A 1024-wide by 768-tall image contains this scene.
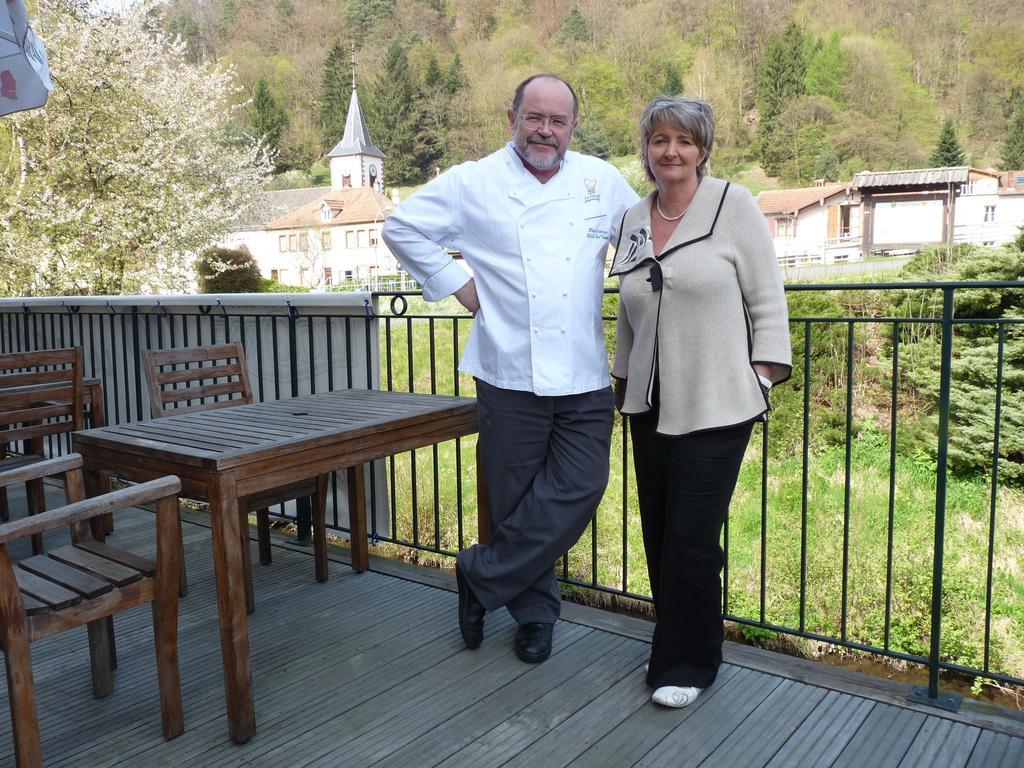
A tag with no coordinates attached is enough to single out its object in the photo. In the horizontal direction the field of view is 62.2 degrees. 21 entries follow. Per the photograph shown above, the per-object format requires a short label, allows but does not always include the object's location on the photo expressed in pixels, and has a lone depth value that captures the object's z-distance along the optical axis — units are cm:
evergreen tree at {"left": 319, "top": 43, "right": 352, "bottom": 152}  7225
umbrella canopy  313
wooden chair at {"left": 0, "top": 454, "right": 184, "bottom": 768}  182
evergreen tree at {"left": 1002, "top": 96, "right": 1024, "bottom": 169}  4863
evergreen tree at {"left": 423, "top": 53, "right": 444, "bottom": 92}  7119
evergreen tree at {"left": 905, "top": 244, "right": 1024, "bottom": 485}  989
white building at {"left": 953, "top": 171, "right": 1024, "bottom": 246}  4170
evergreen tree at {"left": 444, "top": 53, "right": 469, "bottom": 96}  7031
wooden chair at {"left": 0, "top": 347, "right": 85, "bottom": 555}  335
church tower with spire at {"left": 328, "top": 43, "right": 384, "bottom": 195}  6625
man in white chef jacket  241
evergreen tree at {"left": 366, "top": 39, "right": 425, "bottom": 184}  7056
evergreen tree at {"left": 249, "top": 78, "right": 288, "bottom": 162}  6631
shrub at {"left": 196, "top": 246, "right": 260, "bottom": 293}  2266
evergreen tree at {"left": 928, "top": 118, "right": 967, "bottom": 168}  5103
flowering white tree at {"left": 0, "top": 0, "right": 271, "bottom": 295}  1346
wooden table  212
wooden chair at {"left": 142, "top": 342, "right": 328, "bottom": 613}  307
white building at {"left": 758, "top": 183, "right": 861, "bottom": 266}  4469
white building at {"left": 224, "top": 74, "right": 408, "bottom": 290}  5072
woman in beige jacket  210
